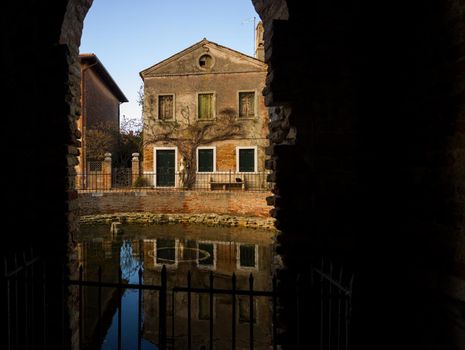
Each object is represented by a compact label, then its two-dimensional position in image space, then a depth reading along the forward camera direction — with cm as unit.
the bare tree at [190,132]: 1964
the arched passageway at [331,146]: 284
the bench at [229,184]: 1866
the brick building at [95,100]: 1886
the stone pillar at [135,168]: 1864
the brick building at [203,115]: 1952
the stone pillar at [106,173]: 1680
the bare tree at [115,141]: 1988
